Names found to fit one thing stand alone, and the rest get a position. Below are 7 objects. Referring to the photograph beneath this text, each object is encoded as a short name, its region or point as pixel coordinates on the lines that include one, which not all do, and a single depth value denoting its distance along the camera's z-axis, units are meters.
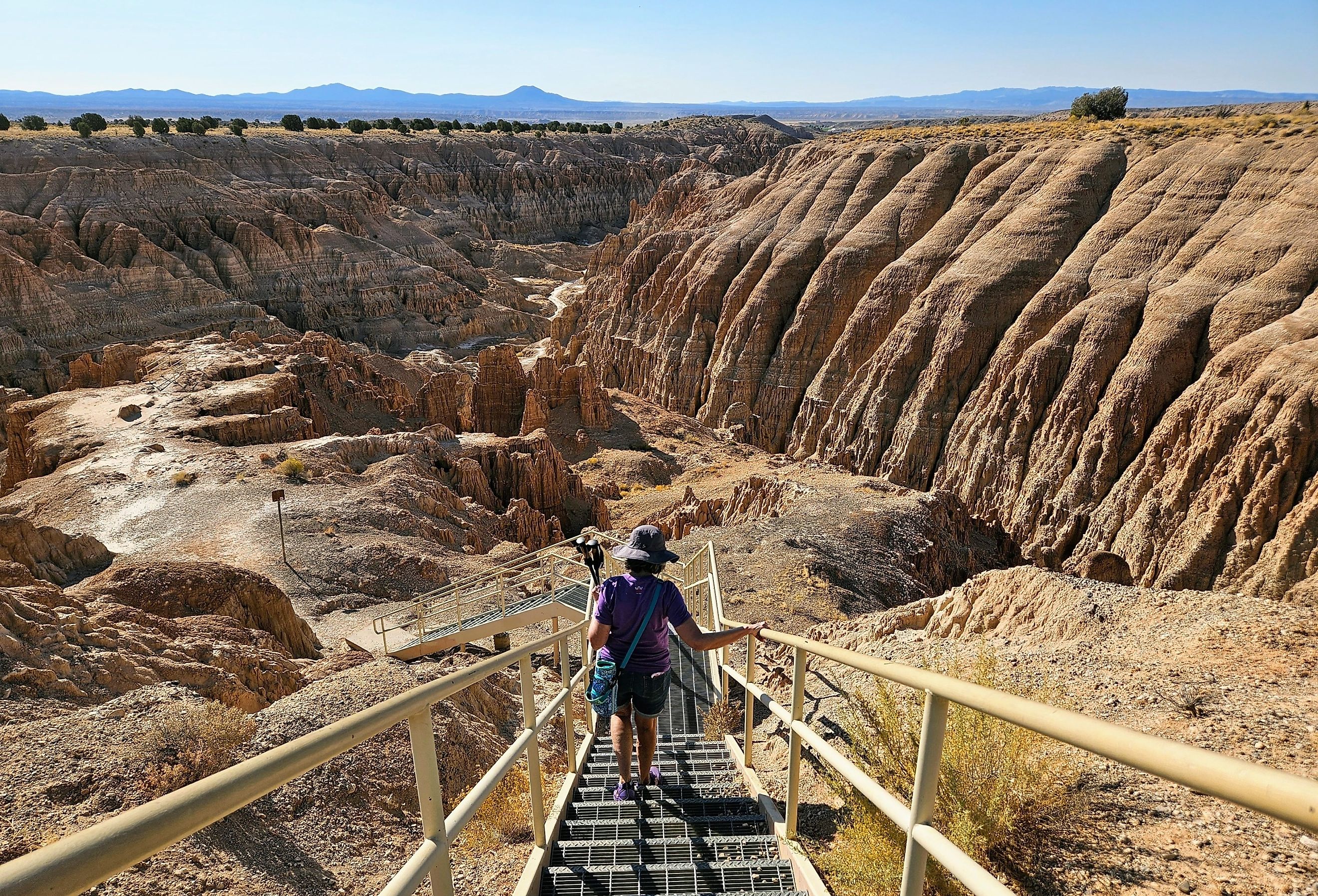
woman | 5.49
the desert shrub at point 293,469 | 23.02
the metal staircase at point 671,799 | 1.48
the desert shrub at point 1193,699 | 5.65
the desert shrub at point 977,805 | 3.77
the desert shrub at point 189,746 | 6.59
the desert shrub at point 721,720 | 7.81
